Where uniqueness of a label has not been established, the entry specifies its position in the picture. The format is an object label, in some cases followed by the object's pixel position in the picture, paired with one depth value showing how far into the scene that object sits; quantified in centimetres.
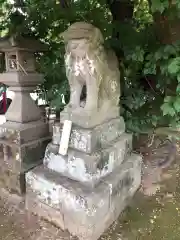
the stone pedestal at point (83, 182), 161
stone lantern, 197
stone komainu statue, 157
